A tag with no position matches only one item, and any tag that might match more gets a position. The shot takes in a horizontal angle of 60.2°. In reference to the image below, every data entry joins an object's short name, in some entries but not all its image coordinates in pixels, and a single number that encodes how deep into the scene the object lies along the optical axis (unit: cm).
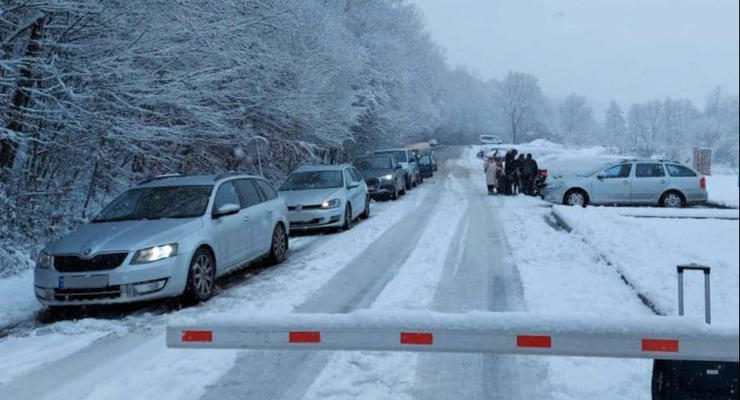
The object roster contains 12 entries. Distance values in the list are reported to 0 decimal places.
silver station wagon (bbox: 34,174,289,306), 645
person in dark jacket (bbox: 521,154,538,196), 2172
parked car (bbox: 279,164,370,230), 1344
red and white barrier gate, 242
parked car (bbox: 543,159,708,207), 1664
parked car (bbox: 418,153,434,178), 3678
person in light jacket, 2319
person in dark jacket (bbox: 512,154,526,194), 2198
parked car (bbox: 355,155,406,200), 2211
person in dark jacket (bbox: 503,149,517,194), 2216
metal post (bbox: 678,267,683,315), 282
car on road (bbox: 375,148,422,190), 2784
